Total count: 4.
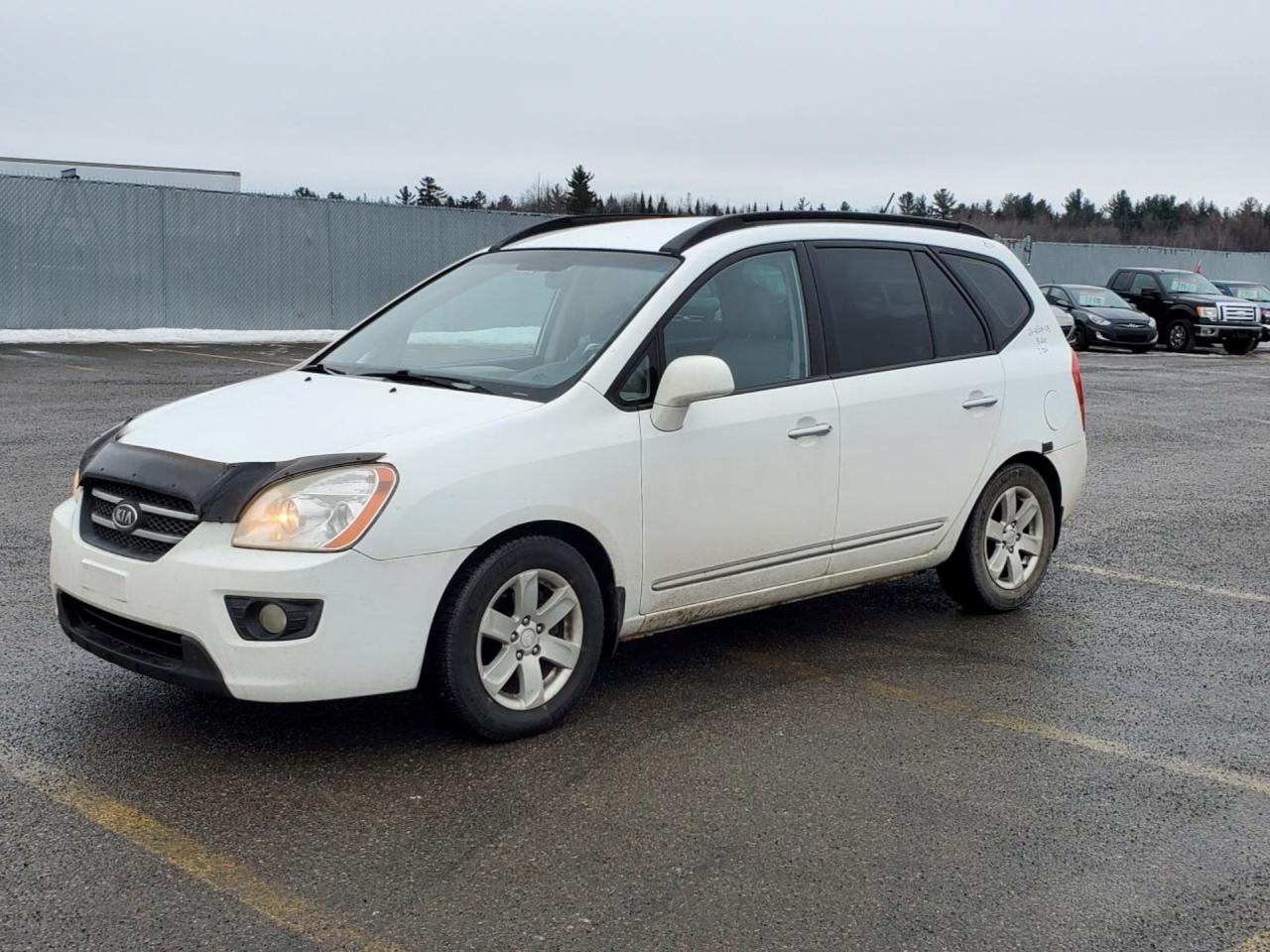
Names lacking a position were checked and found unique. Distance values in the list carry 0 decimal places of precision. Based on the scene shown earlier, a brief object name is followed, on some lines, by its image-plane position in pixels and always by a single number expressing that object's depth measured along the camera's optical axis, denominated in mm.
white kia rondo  4191
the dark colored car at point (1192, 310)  30219
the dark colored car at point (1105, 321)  28766
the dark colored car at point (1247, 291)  33219
